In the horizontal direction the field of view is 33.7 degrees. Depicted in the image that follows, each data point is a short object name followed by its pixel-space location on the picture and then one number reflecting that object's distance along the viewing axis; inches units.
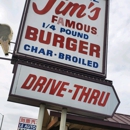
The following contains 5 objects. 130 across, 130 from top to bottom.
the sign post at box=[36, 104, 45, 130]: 230.3
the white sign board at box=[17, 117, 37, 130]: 647.6
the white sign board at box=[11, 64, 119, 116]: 231.6
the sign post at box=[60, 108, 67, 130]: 242.8
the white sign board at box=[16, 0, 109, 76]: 272.2
